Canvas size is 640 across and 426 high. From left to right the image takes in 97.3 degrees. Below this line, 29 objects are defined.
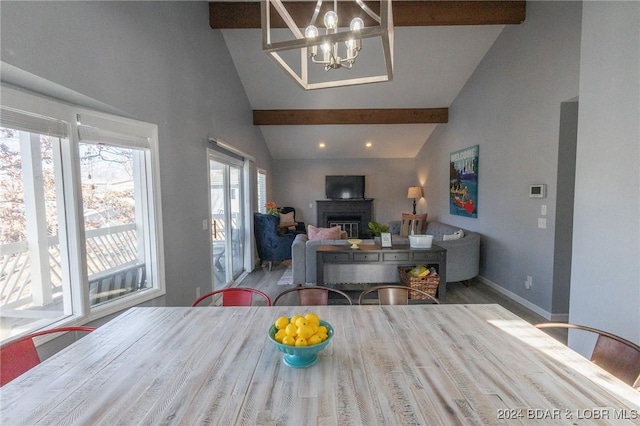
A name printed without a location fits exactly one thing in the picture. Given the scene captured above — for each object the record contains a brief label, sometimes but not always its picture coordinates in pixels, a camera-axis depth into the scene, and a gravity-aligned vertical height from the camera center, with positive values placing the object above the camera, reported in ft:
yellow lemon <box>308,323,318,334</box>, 3.64 -1.71
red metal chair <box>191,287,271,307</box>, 6.46 -2.31
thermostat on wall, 10.22 +0.11
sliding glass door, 12.37 -1.02
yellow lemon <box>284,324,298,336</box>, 3.54 -1.70
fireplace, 25.11 -1.73
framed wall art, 14.84 +0.71
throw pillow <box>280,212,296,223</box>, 21.90 -1.74
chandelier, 3.58 +2.23
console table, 10.70 -2.33
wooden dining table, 2.81 -2.18
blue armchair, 16.56 -2.64
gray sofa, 11.48 -2.99
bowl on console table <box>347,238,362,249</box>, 11.12 -1.96
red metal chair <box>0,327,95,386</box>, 3.81 -2.24
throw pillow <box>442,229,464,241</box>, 13.45 -2.01
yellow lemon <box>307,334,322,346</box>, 3.51 -1.81
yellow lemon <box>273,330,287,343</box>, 3.63 -1.81
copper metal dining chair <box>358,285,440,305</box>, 6.29 -2.24
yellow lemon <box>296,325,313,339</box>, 3.51 -1.70
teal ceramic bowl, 3.43 -1.94
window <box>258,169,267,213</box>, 20.77 +0.43
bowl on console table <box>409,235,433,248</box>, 10.84 -1.77
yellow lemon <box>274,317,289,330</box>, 3.82 -1.73
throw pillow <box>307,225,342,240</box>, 13.30 -1.81
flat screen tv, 25.22 +0.95
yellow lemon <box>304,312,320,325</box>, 3.71 -1.63
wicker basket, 10.65 -3.33
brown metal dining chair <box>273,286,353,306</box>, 6.32 -2.25
